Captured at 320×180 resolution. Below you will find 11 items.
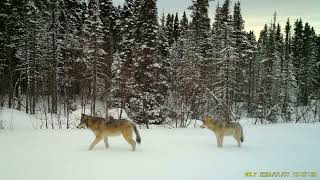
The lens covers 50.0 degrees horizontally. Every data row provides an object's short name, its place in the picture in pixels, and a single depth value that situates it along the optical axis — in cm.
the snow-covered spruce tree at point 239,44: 4916
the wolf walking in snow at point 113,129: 1067
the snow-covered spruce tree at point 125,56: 3061
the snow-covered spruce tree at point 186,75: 2307
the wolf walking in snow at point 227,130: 1180
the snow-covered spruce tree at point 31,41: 3625
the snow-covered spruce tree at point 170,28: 7501
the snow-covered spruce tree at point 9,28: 3659
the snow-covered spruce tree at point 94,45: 4084
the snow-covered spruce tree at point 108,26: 4704
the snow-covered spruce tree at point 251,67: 6239
